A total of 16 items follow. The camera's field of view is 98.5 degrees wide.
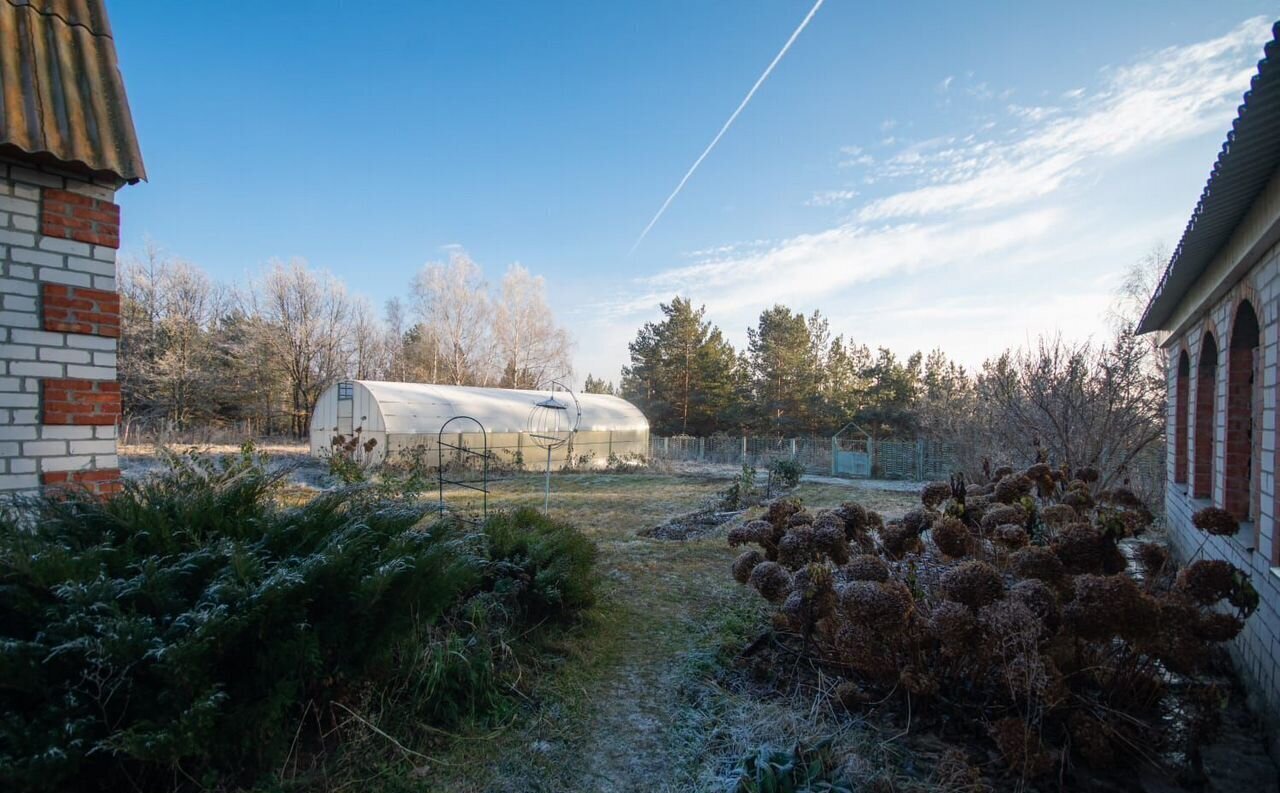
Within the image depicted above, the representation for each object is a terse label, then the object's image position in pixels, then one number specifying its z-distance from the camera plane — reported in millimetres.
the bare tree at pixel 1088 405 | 7770
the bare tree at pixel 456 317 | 27406
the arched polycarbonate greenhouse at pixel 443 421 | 15117
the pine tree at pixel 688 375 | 28016
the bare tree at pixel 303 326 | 25516
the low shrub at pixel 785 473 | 12070
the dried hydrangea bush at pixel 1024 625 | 2316
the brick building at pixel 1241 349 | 2531
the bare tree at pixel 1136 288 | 16164
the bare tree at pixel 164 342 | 22531
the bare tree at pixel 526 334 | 28469
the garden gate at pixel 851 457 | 17156
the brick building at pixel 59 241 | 3010
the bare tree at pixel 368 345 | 27859
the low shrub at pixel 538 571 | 3906
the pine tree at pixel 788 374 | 25344
